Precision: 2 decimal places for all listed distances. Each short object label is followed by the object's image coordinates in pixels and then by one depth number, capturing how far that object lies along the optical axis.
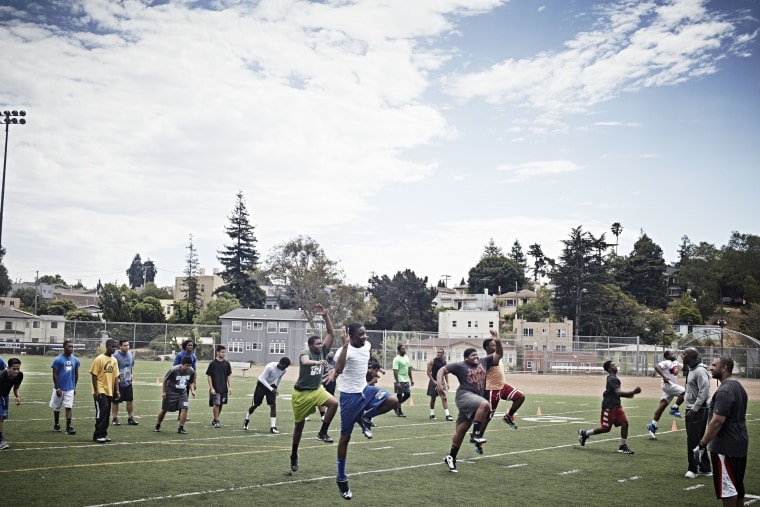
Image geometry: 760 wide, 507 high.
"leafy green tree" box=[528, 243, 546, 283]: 165.62
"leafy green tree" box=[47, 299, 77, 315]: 110.06
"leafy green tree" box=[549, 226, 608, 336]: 95.12
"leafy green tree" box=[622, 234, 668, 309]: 114.44
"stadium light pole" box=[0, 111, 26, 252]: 47.66
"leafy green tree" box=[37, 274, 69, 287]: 194.80
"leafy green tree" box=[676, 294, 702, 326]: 98.50
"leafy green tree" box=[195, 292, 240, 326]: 93.88
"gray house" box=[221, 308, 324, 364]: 66.84
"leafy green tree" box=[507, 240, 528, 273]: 185.62
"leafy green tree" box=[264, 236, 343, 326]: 85.00
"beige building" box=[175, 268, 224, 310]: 130.00
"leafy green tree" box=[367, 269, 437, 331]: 113.81
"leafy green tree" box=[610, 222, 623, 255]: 167.86
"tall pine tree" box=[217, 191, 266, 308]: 111.00
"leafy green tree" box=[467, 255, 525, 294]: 145.88
